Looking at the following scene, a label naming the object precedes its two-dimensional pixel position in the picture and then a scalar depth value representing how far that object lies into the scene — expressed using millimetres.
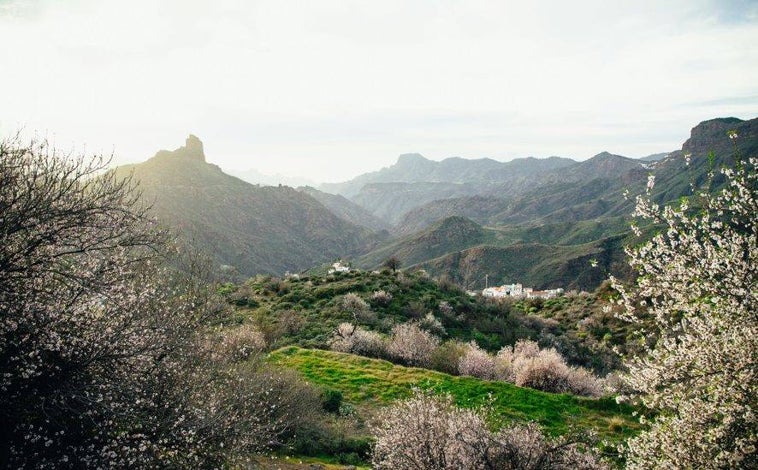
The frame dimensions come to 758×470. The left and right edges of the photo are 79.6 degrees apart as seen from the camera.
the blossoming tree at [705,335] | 6027
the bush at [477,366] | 19953
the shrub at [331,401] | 15258
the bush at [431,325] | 32750
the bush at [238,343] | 13056
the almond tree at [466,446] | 7406
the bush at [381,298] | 38781
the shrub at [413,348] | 22344
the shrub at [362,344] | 23984
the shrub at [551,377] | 18688
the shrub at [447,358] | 20734
